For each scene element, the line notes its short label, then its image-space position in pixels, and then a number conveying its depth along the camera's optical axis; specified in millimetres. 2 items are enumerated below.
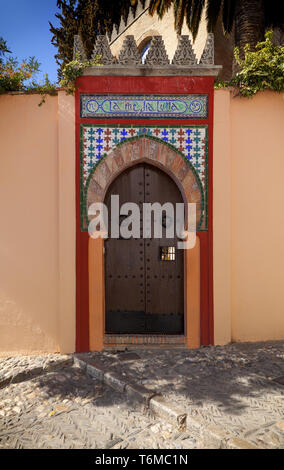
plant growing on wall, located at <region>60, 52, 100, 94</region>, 3867
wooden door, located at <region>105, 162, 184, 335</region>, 4141
